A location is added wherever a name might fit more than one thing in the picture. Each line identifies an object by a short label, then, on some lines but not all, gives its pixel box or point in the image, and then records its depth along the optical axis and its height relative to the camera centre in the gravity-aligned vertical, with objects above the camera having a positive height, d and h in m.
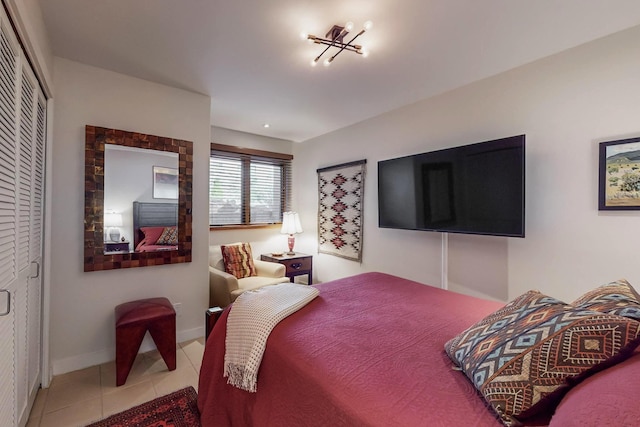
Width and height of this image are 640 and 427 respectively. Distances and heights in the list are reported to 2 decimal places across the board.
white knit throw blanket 1.30 -0.55
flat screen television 2.10 +0.23
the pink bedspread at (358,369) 0.86 -0.55
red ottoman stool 2.07 -0.86
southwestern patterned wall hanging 3.68 +0.09
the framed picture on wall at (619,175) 1.78 +0.27
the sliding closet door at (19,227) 1.24 -0.07
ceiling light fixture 1.76 +1.14
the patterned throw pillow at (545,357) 0.74 -0.38
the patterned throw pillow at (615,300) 0.89 -0.28
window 3.97 +0.44
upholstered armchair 2.91 -0.72
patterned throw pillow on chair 3.50 -0.56
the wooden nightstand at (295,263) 3.90 -0.65
